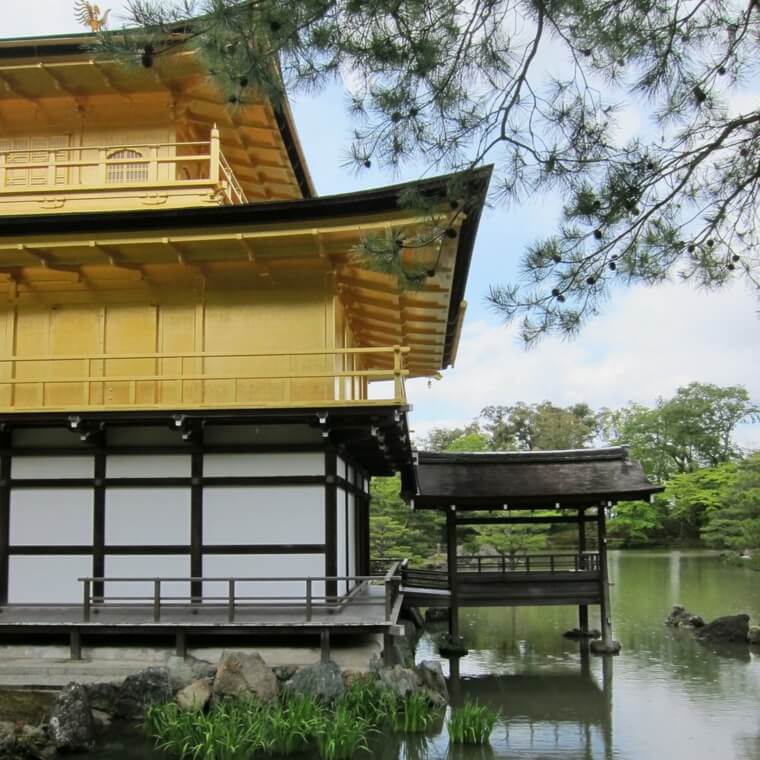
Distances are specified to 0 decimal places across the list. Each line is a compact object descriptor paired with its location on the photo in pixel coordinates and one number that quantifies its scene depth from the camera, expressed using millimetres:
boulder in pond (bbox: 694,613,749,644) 17016
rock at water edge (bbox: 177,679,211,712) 9195
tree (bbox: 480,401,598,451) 54531
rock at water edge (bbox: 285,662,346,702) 9492
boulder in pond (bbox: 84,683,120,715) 9492
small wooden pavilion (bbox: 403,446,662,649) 15438
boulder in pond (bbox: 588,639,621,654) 15523
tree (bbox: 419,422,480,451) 52812
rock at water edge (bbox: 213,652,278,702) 9438
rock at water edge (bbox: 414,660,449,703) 10617
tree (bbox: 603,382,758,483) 52281
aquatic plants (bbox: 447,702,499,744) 9333
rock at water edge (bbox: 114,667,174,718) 9484
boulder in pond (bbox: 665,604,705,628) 18641
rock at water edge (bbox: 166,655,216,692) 9812
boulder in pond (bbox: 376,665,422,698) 9727
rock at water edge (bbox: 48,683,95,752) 8812
